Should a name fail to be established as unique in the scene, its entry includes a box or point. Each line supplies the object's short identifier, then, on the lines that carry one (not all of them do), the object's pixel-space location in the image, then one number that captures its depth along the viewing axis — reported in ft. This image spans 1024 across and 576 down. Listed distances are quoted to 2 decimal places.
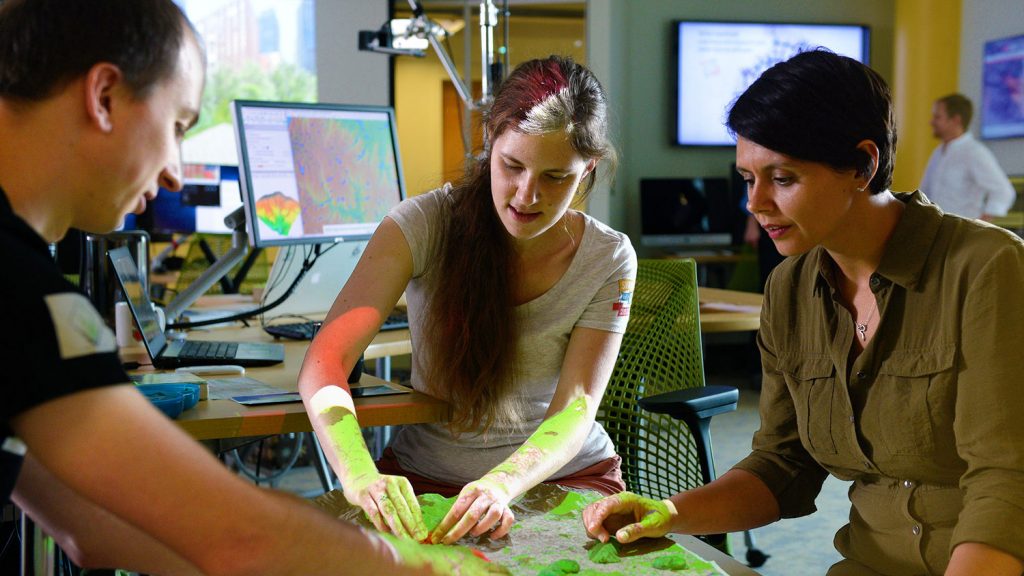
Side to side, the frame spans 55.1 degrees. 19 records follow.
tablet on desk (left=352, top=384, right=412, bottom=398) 5.78
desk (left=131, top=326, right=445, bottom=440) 5.11
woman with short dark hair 3.85
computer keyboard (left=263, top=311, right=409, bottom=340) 7.95
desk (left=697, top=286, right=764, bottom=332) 8.69
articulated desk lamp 9.77
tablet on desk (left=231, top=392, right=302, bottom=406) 5.50
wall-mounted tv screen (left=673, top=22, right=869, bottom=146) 21.38
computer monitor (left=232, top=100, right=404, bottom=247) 7.91
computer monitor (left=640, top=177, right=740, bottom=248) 20.86
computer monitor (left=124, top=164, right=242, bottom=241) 12.49
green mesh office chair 6.74
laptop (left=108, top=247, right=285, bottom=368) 6.65
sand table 3.79
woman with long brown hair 5.41
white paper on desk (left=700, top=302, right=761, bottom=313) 9.41
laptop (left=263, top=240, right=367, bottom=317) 8.80
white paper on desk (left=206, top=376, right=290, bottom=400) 5.77
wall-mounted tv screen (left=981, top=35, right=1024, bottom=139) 20.80
